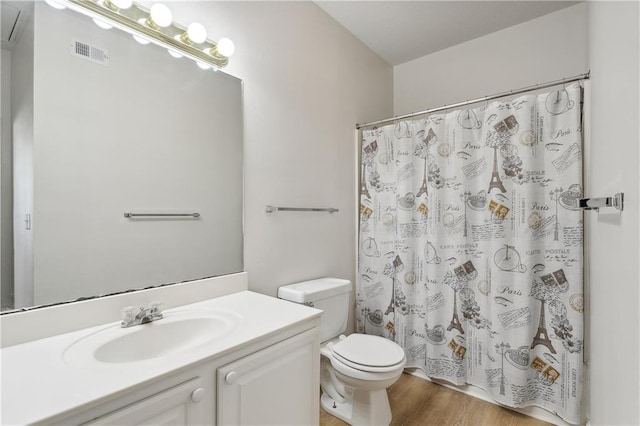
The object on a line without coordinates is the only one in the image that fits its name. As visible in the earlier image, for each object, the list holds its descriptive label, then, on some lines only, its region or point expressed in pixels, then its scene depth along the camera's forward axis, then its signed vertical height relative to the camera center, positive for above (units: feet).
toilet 5.00 -2.55
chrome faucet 3.61 -1.27
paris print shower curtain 5.36 -0.72
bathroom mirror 3.22 +0.61
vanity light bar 3.66 +2.45
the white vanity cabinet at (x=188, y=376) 2.27 -1.44
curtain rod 5.23 +2.30
